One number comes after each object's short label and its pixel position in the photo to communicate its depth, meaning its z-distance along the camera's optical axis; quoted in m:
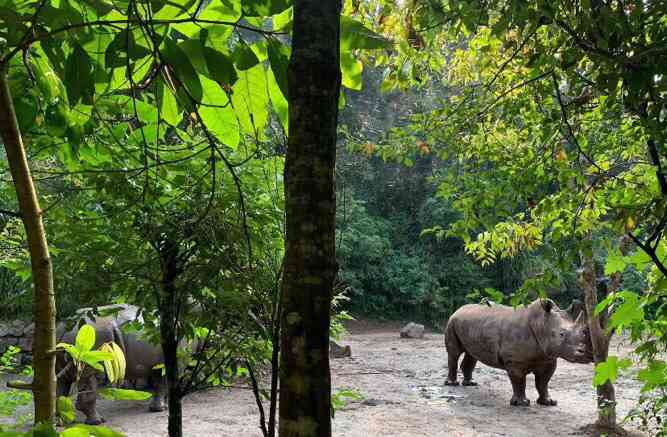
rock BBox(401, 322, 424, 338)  16.73
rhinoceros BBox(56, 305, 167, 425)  6.80
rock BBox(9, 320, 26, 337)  12.13
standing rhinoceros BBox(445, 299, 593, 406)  7.72
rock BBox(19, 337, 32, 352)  11.77
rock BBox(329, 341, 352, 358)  12.78
